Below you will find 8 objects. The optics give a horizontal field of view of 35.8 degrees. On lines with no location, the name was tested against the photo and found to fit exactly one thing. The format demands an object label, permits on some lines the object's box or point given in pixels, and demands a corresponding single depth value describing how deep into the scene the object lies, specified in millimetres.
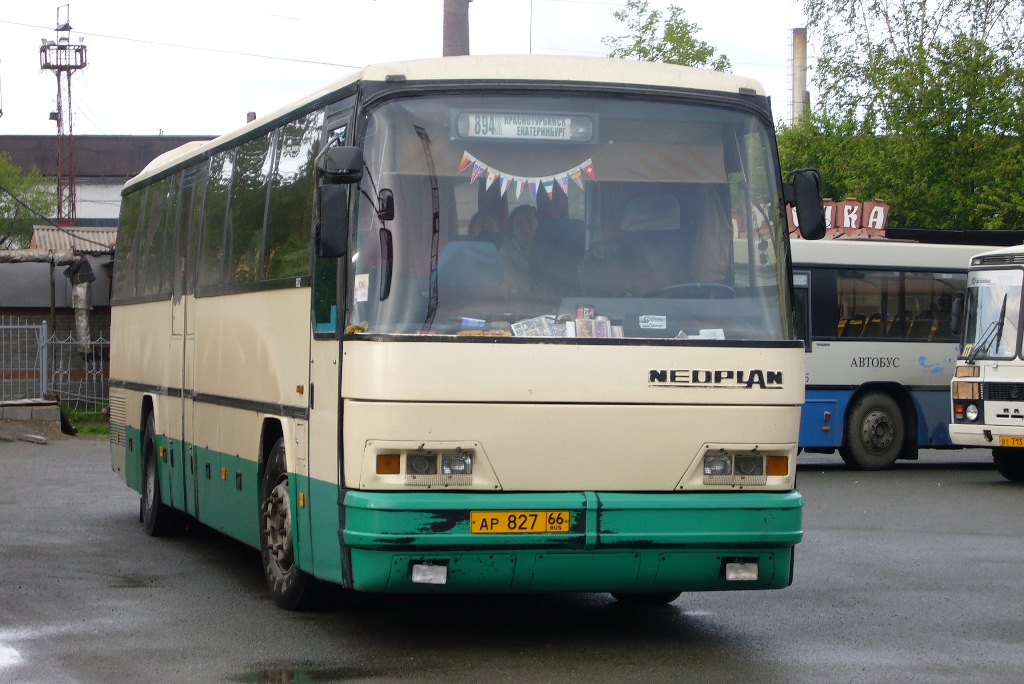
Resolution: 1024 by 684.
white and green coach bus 7461
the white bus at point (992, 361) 18344
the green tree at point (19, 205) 77375
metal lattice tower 63062
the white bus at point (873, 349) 20750
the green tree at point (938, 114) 34844
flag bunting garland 7777
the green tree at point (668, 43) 49531
